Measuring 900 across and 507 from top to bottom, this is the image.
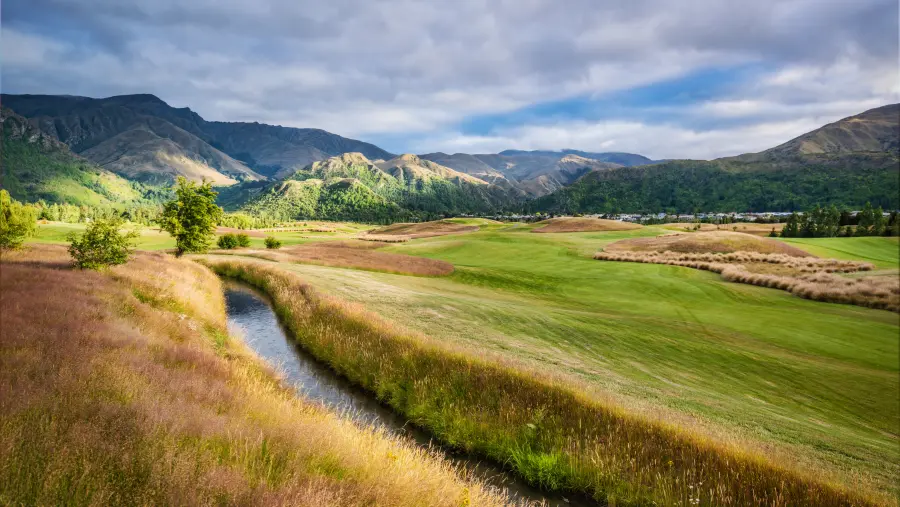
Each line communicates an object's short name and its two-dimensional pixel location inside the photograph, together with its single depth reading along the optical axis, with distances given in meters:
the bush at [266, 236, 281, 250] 69.62
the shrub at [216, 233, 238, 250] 69.06
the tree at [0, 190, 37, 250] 31.92
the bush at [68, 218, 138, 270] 24.69
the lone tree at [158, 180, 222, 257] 42.72
